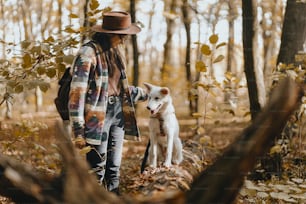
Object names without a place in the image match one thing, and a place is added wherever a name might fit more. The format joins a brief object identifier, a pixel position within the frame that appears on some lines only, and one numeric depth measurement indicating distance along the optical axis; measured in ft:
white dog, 15.75
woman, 13.11
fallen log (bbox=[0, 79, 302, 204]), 5.65
